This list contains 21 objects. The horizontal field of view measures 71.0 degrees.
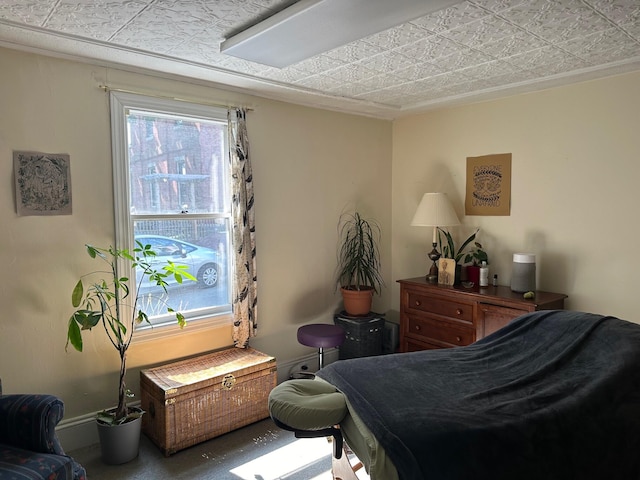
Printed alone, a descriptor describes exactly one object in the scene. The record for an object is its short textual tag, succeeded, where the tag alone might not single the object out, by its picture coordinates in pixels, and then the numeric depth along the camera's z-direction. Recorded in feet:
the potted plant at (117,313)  8.41
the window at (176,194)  9.56
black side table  12.75
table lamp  12.17
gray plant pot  8.57
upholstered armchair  6.13
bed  5.49
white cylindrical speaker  10.71
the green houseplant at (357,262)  13.05
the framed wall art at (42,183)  8.31
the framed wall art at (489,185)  11.93
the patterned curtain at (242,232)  10.91
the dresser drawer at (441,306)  11.28
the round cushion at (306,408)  6.13
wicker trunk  8.99
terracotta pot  12.91
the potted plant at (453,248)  12.59
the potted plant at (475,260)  12.02
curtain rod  9.18
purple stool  11.28
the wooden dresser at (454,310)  10.37
